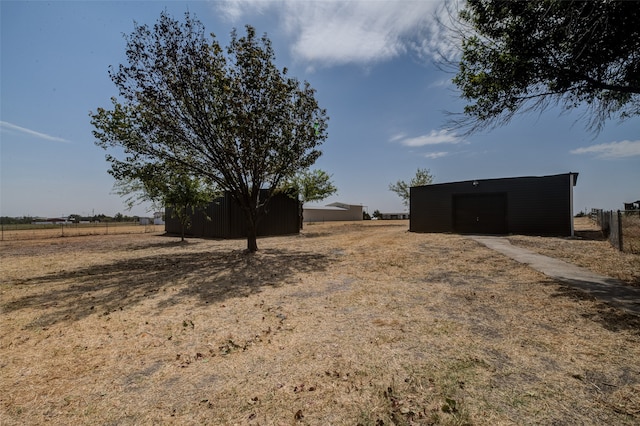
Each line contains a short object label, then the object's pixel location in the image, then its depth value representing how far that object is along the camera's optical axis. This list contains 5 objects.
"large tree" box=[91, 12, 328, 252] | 9.79
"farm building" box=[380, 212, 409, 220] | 79.00
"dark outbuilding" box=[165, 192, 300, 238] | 20.94
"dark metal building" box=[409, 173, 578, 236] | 17.03
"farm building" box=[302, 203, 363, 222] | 55.20
